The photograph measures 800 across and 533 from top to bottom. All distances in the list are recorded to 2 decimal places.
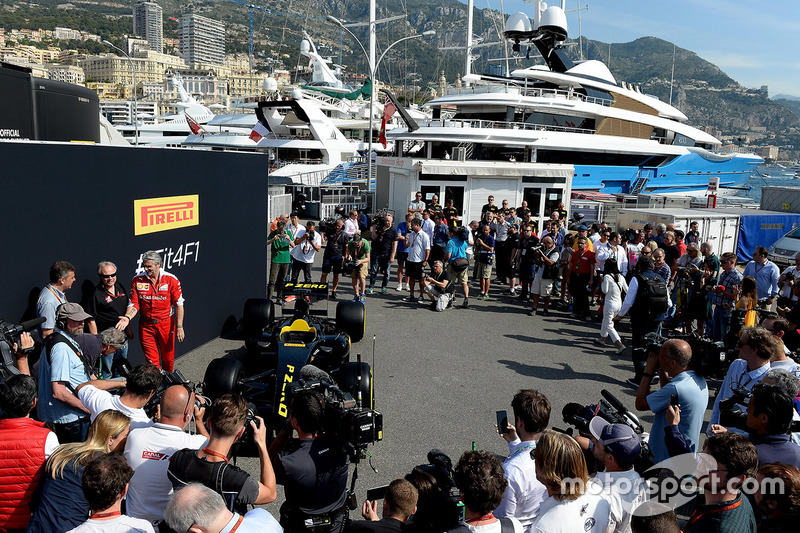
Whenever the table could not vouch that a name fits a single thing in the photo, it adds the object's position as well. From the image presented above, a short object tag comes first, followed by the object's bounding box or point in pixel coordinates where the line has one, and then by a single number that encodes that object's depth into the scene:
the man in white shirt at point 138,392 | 3.44
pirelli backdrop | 5.23
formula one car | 3.36
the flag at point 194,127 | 42.74
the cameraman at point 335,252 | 11.09
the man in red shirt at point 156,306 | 6.27
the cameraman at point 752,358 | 4.36
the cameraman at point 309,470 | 3.11
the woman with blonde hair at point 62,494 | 2.82
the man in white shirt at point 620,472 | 2.88
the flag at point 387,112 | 20.95
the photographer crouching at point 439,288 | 10.69
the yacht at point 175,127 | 57.09
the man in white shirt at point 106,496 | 2.47
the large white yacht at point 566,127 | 23.22
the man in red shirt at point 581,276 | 10.33
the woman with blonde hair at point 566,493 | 2.64
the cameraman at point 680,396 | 4.04
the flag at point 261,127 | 34.31
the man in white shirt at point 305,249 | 10.74
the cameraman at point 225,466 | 2.75
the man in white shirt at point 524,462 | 3.12
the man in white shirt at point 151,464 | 3.01
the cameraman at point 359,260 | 10.90
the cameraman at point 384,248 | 11.63
